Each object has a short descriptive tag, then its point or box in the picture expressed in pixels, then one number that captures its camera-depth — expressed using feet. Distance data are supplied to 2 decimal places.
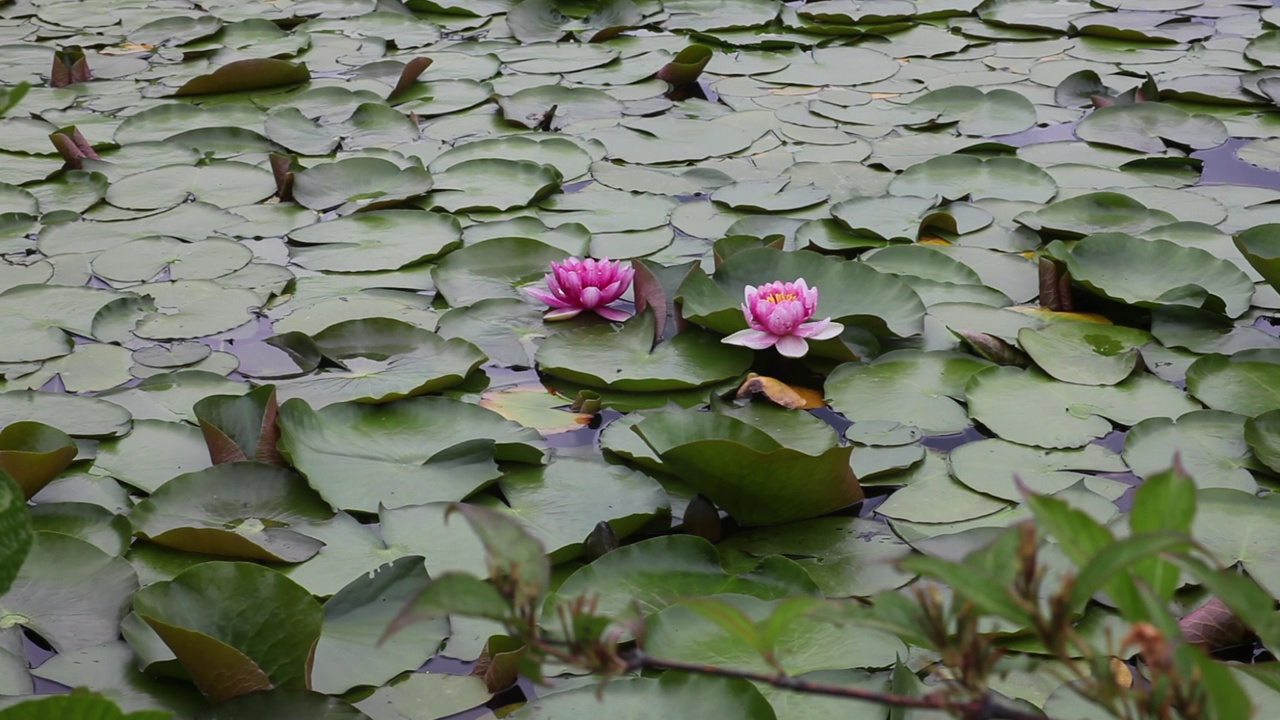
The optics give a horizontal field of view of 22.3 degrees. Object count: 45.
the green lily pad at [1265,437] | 11.42
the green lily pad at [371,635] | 10.70
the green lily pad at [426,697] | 10.63
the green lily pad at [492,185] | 13.52
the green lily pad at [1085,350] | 12.00
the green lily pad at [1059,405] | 11.68
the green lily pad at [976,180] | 13.55
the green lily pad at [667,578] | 10.92
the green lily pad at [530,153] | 14.01
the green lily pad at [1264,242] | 12.21
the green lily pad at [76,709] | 8.94
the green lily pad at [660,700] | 10.46
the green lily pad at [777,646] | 10.73
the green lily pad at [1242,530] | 10.99
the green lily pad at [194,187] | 13.69
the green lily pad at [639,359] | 12.01
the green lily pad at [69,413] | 11.72
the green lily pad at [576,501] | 11.17
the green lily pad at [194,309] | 12.47
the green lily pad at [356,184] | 13.62
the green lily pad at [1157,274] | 12.31
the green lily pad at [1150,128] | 14.10
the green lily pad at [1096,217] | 13.07
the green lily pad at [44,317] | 12.28
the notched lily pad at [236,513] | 11.10
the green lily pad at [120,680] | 10.60
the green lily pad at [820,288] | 12.20
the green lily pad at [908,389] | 11.81
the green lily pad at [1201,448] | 11.42
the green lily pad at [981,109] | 14.40
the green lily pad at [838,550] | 11.02
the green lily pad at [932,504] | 11.24
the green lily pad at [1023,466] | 11.40
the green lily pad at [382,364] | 11.97
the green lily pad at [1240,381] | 11.78
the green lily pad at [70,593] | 10.84
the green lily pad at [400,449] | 11.40
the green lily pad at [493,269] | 12.73
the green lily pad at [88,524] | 11.16
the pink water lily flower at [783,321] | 11.97
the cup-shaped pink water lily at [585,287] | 12.40
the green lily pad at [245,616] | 10.54
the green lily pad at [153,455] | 11.52
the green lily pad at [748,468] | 11.10
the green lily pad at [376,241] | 13.01
